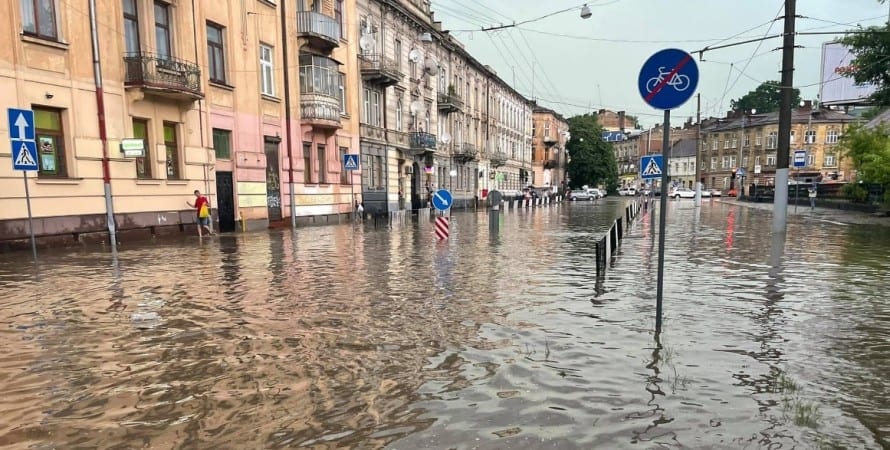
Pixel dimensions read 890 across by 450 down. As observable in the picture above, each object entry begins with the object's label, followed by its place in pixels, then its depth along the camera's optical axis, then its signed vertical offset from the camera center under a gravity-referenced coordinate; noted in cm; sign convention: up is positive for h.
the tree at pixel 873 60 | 1971 +440
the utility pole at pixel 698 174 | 4204 +34
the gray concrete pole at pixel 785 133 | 1738 +149
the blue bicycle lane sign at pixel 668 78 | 561 +107
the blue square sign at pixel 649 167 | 1599 +37
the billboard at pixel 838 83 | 3288 +592
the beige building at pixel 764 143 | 8038 +541
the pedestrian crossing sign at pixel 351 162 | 2339 +101
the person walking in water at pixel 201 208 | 1816 -69
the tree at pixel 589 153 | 8831 +449
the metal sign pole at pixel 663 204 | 565 -27
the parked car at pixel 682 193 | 7388 -204
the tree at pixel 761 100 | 11150 +1642
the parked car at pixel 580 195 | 6885 -190
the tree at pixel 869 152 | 2379 +112
